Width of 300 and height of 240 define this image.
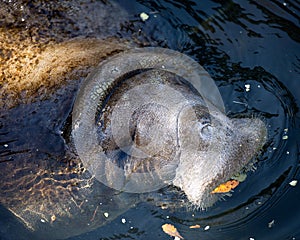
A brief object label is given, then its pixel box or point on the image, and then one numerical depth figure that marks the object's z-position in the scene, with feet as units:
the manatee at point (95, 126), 12.75
